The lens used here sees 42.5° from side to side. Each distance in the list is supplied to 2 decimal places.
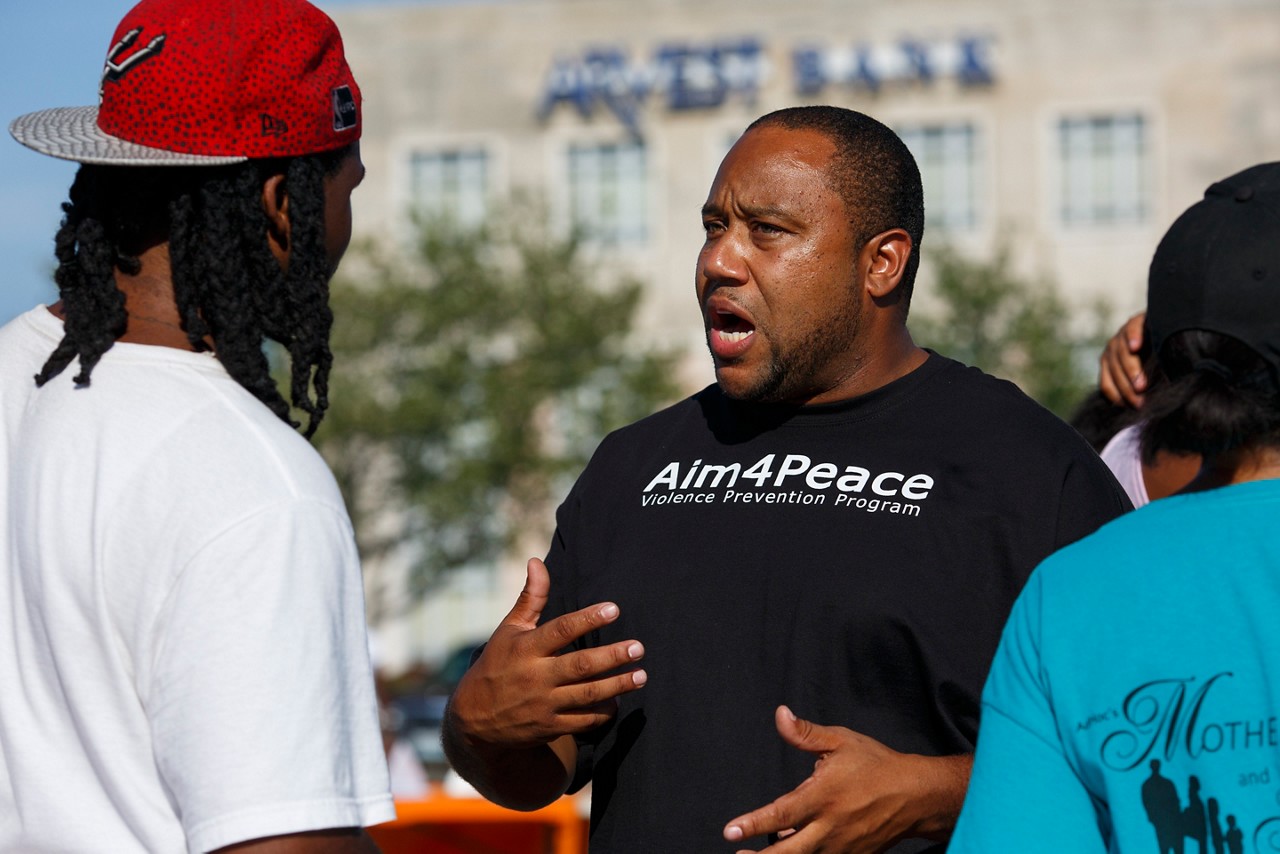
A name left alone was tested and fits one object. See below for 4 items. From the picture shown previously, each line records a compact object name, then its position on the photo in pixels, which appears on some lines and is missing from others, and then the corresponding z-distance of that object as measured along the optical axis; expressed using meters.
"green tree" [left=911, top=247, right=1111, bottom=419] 24.33
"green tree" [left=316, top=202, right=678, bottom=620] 24.36
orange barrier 6.54
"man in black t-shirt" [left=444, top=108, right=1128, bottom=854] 2.85
